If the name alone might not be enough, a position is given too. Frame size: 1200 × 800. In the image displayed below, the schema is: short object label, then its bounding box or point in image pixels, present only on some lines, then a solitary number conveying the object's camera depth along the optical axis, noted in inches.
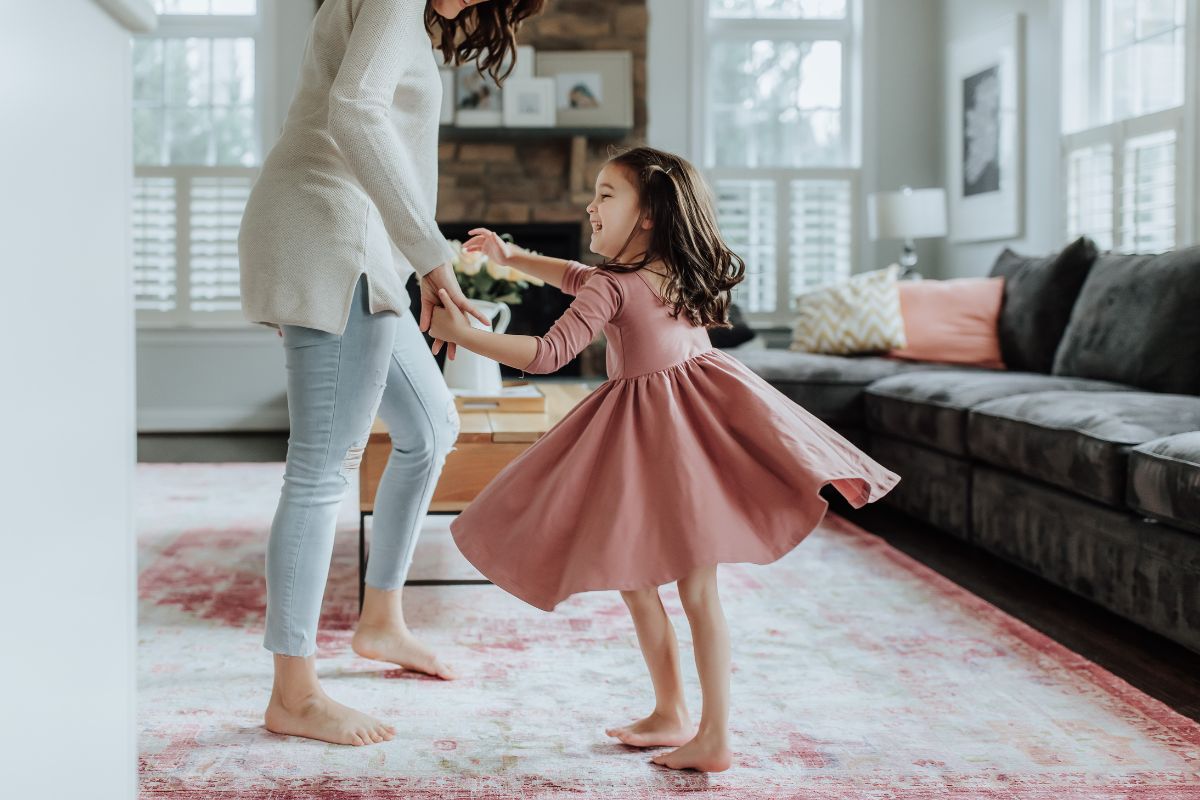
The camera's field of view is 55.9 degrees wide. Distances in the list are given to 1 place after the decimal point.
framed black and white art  203.8
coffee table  94.1
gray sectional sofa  83.4
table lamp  205.6
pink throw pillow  166.6
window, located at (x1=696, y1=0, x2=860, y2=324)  243.6
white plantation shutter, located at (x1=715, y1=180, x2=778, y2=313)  244.1
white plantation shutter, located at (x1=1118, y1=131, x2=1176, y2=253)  158.7
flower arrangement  114.2
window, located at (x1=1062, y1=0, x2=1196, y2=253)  157.3
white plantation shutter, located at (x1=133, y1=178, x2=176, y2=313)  234.8
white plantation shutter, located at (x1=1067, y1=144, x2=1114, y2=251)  175.2
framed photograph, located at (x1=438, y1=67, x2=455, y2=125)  226.4
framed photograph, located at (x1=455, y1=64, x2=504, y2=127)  226.5
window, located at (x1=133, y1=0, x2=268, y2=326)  234.8
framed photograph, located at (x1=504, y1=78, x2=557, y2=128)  227.8
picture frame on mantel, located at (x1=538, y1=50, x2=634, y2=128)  232.5
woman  57.8
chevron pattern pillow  174.4
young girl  56.8
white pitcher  118.0
